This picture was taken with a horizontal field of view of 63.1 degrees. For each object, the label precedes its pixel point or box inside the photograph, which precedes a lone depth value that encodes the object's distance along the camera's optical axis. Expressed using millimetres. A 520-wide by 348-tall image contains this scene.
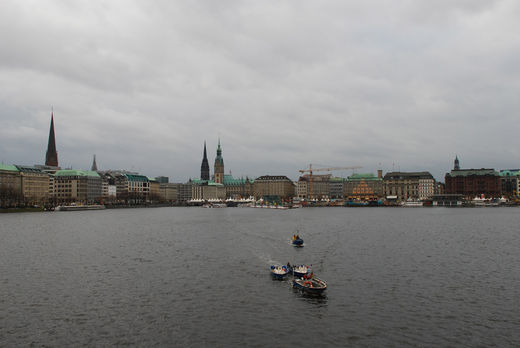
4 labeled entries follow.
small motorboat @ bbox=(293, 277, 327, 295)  37438
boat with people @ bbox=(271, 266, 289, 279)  43531
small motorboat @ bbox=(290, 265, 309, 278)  42944
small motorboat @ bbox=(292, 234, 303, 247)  67312
